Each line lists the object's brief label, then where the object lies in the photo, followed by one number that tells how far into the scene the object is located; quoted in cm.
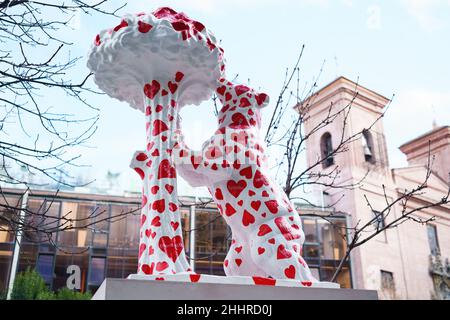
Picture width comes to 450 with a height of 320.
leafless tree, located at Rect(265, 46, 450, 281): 460
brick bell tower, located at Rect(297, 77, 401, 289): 1747
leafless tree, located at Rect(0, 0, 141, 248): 304
